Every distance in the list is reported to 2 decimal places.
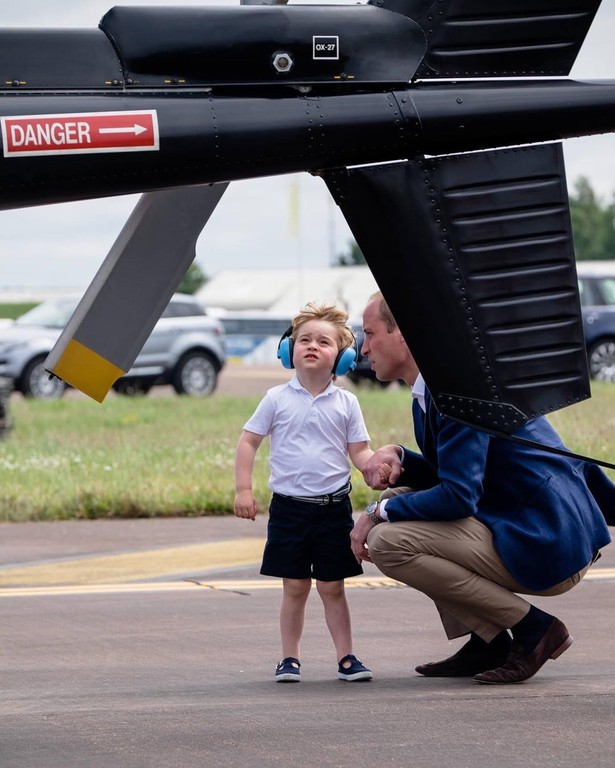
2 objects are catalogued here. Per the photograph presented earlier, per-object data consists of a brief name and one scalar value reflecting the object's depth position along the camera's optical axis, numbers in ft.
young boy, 40.81
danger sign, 34.19
